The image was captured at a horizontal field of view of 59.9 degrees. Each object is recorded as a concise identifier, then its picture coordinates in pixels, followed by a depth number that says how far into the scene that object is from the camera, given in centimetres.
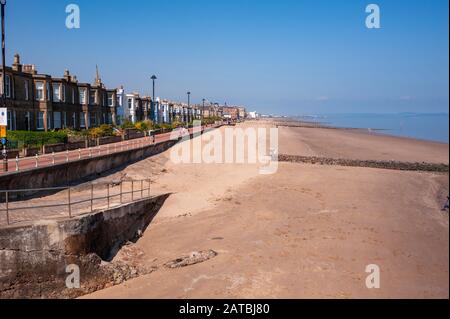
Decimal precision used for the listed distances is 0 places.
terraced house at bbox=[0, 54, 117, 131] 3028
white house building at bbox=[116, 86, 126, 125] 5666
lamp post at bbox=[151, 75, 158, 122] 4279
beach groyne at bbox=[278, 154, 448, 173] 2733
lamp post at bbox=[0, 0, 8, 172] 1528
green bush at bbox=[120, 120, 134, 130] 4246
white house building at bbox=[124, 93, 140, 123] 6138
